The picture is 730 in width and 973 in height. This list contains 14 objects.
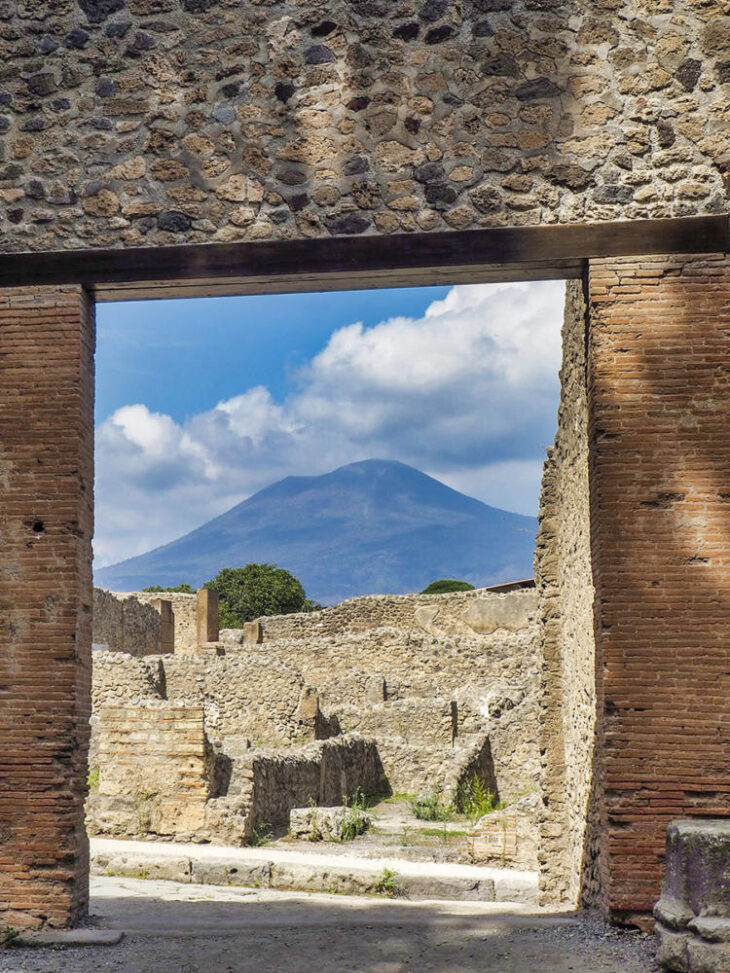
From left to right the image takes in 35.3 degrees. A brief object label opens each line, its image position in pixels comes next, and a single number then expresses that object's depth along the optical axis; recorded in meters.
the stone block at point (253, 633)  39.31
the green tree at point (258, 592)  60.97
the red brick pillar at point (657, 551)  6.32
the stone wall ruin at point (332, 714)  13.34
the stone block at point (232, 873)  10.00
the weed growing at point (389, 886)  9.86
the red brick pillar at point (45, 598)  6.64
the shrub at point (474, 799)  15.90
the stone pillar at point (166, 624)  42.34
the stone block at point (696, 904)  5.09
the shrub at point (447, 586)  60.84
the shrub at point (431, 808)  15.37
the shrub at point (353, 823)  13.06
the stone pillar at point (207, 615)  39.91
